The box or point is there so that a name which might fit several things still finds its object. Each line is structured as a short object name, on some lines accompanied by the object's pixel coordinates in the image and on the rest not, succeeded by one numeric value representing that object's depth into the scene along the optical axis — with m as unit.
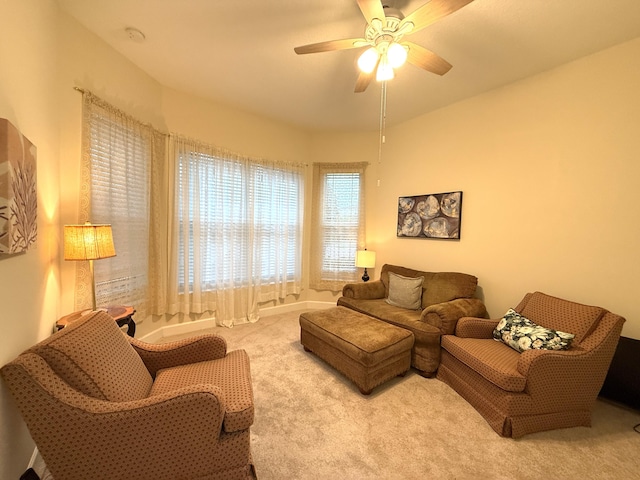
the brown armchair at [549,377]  1.69
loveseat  2.35
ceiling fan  1.38
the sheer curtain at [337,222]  4.07
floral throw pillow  1.80
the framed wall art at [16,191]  1.03
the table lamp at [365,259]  3.76
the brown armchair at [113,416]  1.01
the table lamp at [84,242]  1.75
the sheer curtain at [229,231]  3.03
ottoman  2.09
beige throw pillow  2.99
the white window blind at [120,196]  2.17
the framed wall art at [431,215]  3.08
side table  1.75
